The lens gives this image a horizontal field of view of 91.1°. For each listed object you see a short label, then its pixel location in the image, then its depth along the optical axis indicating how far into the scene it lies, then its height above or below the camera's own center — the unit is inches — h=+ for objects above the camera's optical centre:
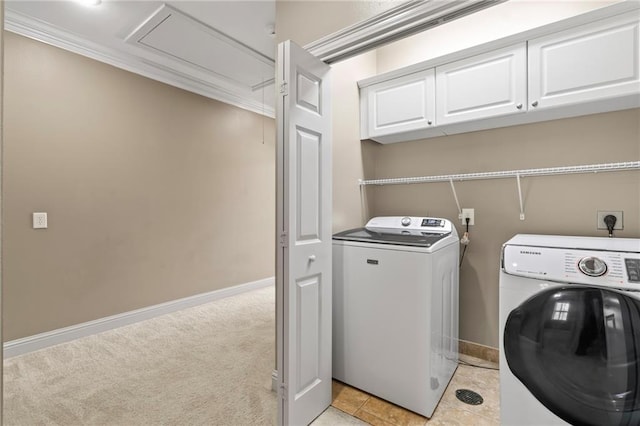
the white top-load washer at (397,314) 66.1 -23.2
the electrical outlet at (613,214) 70.7 -1.5
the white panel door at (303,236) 59.4 -5.0
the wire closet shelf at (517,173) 67.5 +9.5
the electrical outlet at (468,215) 90.0 -1.1
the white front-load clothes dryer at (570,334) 42.9 -18.0
